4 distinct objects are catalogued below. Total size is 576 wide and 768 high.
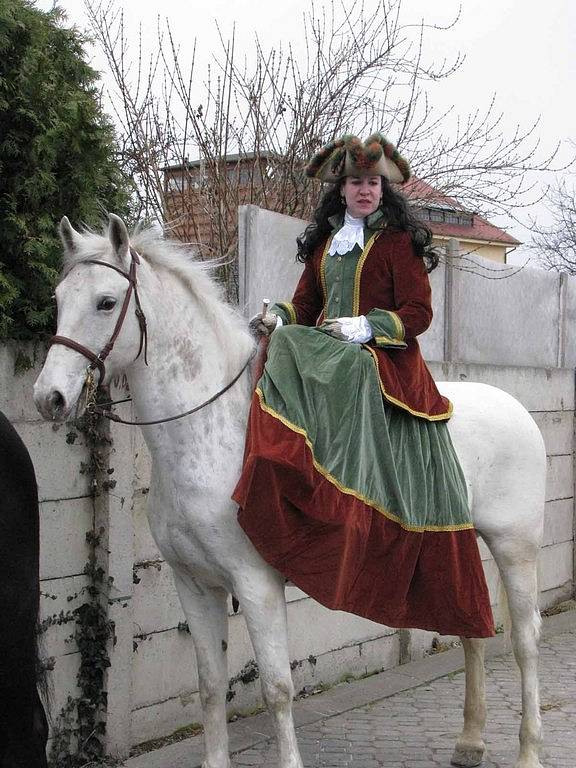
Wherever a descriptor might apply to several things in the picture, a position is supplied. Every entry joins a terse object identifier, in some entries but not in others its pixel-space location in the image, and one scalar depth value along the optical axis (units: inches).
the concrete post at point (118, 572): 169.5
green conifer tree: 148.8
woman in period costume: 133.8
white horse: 126.8
